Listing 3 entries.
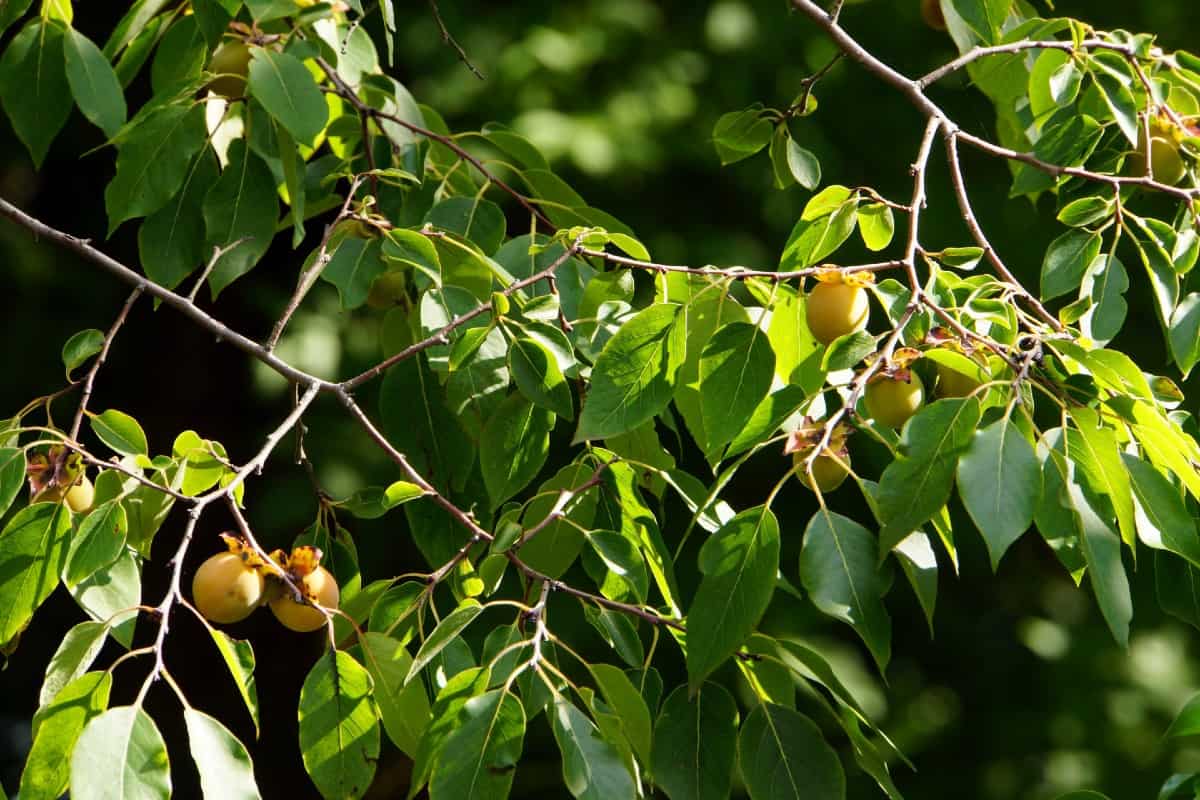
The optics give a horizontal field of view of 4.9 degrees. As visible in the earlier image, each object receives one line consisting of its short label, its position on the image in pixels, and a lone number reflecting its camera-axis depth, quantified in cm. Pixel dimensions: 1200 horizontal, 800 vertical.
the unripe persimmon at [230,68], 680
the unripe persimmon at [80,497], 667
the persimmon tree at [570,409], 646
